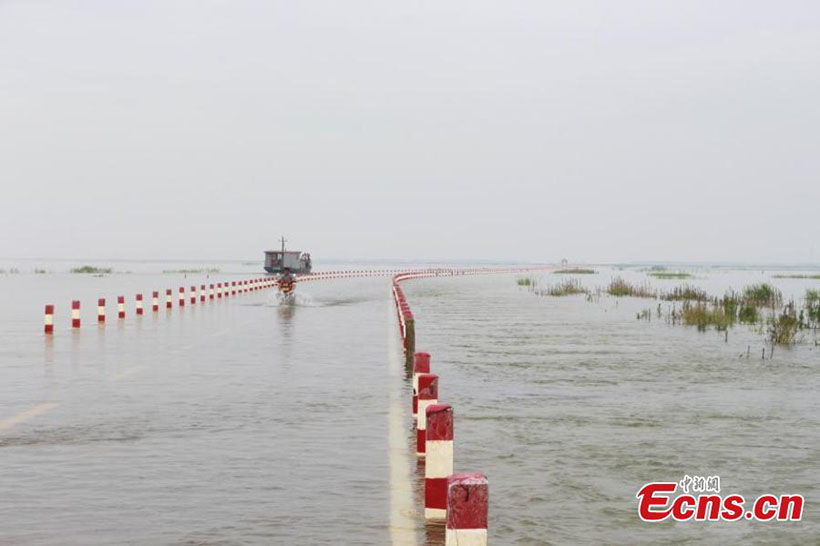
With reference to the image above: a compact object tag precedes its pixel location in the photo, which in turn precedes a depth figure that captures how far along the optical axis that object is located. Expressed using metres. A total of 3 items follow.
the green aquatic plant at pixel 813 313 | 35.68
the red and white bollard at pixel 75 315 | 29.86
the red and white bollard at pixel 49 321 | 27.86
